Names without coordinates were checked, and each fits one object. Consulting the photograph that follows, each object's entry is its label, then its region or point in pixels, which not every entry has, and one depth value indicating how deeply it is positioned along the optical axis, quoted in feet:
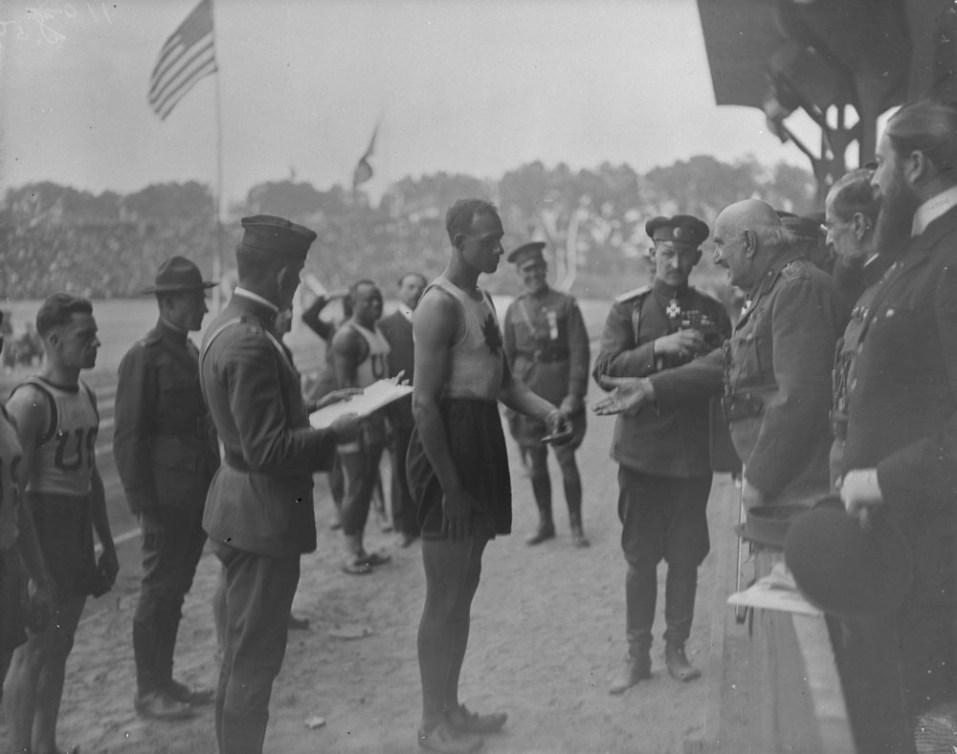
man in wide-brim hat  11.53
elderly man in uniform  9.45
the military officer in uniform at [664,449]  12.16
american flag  12.35
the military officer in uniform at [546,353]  18.16
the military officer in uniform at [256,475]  9.10
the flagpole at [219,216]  13.30
